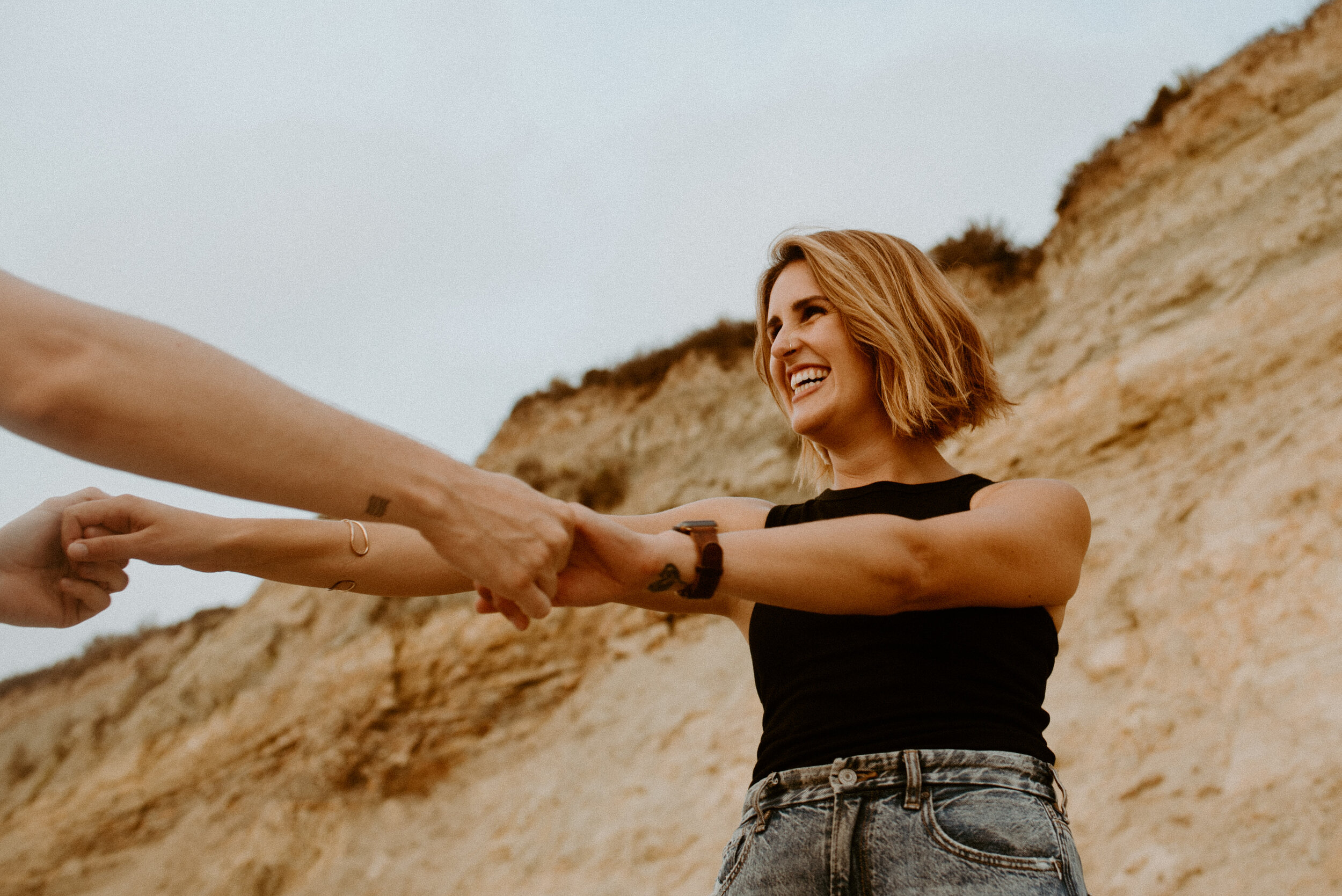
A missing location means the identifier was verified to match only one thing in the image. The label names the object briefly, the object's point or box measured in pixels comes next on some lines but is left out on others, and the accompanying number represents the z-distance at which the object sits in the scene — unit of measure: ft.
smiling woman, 6.14
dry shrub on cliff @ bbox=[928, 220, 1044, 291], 30.66
